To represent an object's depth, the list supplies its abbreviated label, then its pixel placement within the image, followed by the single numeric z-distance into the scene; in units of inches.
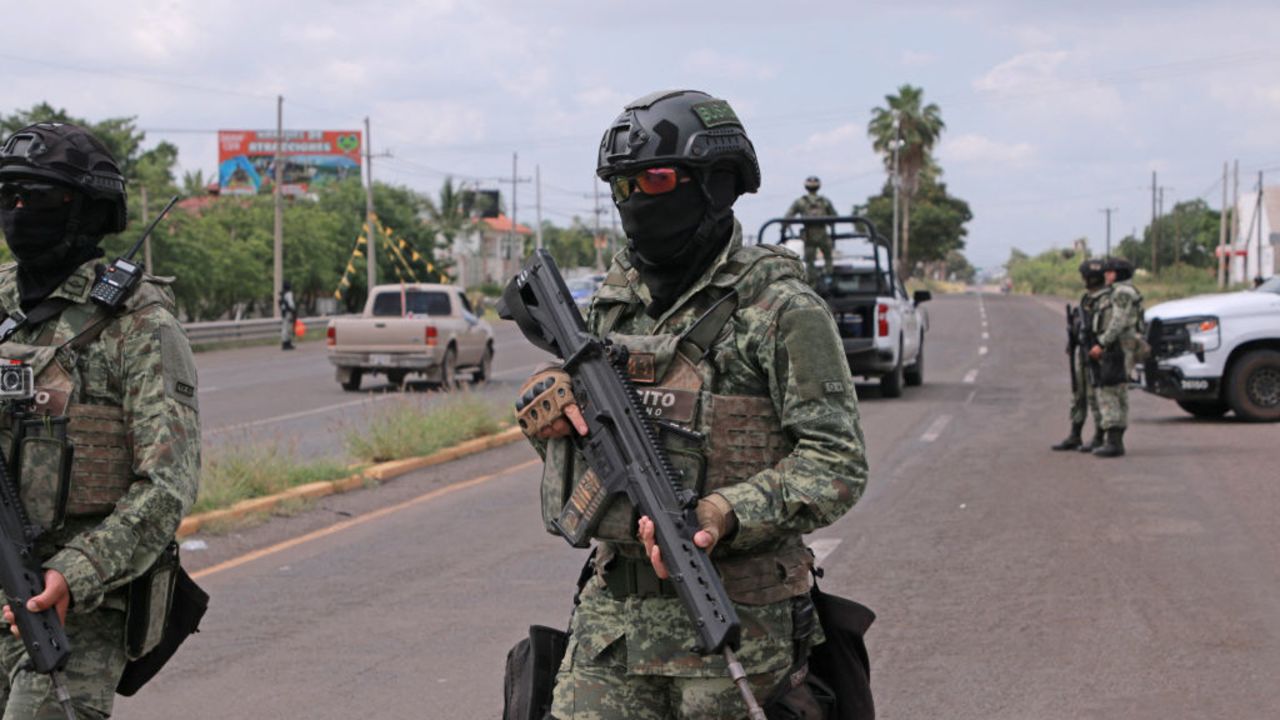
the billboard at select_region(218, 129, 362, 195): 3284.9
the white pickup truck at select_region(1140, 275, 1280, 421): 625.3
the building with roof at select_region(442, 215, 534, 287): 4783.5
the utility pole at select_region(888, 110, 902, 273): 3177.9
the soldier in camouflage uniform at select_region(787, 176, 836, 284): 784.3
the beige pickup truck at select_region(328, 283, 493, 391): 874.8
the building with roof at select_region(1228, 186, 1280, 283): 3184.1
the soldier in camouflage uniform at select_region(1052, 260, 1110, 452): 520.4
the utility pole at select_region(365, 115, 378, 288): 1991.9
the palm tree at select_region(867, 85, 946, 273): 3619.6
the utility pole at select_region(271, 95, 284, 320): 1833.2
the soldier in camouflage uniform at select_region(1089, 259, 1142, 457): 510.0
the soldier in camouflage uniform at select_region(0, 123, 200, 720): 133.2
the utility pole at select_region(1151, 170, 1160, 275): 3655.5
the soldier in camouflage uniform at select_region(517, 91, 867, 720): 123.5
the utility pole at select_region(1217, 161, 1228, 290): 2556.6
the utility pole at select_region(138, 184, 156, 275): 1526.2
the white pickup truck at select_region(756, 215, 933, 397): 755.4
